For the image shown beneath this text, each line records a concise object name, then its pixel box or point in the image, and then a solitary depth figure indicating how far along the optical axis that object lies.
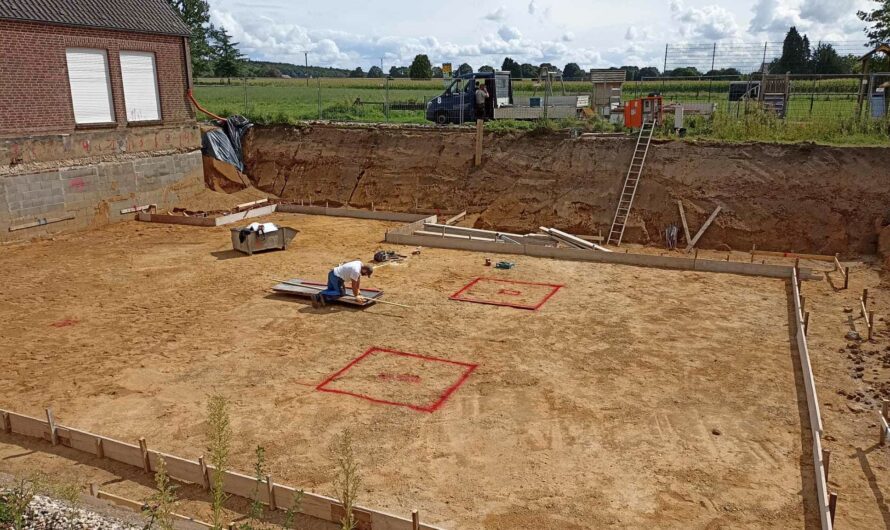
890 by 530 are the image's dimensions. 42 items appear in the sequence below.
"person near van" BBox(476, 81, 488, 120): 26.98
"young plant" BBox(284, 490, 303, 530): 5.82
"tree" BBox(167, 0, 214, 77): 55.66
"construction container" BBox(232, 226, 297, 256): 17.62
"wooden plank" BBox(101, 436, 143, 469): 7.89
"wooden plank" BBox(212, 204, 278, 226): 21.29
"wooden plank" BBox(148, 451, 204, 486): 7.50
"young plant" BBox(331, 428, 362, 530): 6.06
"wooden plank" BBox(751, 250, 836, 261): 17.03
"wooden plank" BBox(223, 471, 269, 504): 7.11
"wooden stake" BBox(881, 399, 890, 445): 8.51
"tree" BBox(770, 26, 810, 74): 50.56
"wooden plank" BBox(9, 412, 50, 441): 8.44
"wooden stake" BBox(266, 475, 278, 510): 6.98
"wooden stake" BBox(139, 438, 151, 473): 7.78
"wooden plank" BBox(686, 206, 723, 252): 18.53
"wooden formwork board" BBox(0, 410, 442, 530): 6.65
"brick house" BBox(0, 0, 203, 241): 18.80
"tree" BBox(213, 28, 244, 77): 67.00
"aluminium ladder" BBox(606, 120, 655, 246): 19.64
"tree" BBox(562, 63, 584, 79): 74.57
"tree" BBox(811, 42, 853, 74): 47.56
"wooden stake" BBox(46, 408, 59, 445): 8.35
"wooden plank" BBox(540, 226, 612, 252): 17.56
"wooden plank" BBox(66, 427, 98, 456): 8.16
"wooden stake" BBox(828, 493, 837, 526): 6.55
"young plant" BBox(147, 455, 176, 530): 5.45
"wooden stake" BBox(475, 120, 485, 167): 22.98
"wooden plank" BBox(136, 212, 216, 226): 21.09
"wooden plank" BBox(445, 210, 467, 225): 20.86
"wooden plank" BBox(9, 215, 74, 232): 18.92
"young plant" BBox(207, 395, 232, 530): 5.71
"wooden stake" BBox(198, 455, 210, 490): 7.43
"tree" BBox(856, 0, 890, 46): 34.75
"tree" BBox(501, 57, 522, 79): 77.06
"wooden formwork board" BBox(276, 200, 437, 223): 21.33
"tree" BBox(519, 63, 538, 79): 78.12
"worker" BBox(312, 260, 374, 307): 13.28
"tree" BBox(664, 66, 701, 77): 44.20
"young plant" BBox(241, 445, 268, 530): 5.85
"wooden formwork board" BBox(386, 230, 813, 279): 15.44
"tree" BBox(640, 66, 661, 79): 60.87
